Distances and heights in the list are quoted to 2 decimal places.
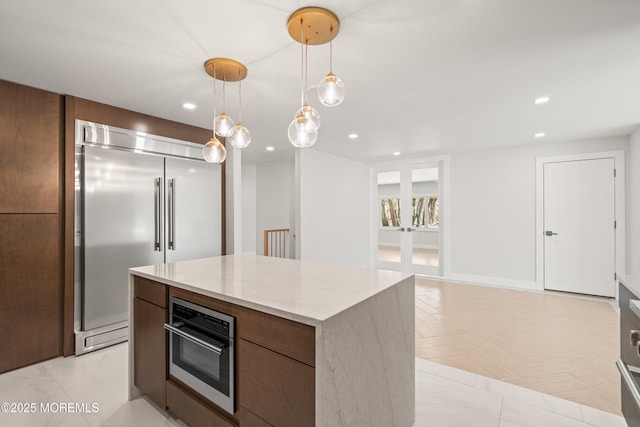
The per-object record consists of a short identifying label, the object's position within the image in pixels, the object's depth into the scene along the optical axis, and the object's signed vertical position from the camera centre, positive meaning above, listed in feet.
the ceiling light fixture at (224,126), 7.29 +2.21
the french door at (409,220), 19.74 -0.43
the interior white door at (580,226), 14.57 -0.64
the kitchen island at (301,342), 3.74 -1.89
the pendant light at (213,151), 7.51 +1.60
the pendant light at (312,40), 5.47 +3.62
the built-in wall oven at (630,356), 4.09 -2.17
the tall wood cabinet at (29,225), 8.09 -0.32
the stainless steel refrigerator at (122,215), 9.30 -0.03
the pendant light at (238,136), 7.48 +1.99
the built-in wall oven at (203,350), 4.80 -2.42
